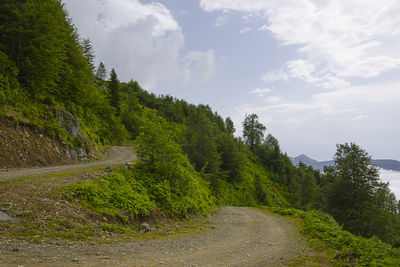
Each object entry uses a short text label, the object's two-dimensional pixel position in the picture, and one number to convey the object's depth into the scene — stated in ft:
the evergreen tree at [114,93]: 203.72
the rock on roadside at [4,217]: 25.30
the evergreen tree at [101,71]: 351.09
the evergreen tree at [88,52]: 146.94
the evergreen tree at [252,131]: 344.69
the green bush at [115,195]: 35.01
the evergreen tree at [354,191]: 71.51
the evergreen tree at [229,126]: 375.41
